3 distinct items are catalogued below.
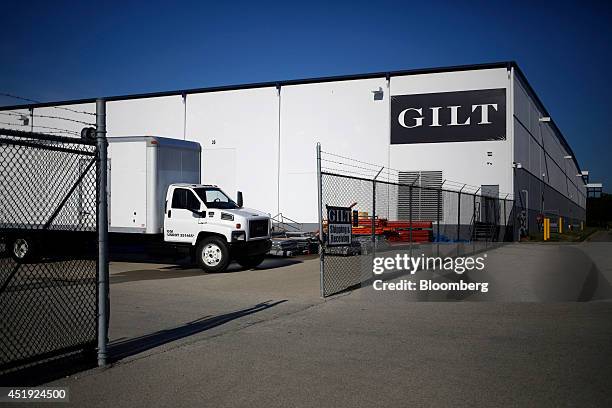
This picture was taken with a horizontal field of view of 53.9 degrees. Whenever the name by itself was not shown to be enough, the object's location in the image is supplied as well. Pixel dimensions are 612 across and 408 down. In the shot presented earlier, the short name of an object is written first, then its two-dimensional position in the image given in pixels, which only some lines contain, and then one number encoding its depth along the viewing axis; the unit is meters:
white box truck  16.28
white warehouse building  30.14
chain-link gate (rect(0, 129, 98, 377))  5.84
